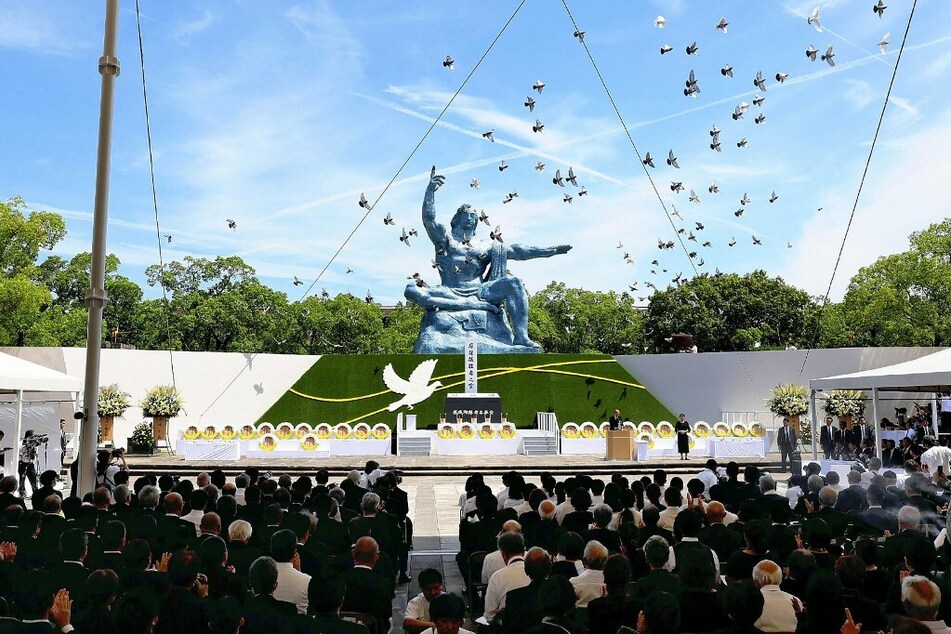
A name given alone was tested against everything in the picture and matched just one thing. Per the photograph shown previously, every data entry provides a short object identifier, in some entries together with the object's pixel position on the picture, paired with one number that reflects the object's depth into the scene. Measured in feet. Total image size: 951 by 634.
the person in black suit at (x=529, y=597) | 13.71
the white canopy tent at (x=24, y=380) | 38.86
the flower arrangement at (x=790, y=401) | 75.56
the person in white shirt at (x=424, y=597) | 14.82
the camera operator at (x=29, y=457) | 43.96
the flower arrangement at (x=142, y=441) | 77.92
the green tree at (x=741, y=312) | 180.14
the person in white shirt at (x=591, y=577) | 15.56
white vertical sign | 88.38
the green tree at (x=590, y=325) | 202.59
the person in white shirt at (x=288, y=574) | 16.62
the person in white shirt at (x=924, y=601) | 12.29
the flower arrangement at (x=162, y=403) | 77.97
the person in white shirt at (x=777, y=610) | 13.74
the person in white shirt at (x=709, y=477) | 35.35
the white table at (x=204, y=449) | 72.95
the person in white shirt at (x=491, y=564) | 18.83
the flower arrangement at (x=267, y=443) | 76.23
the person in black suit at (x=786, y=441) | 60.08
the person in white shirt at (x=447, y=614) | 12.10
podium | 71.51
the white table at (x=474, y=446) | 77.36
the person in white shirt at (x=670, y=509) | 25.13
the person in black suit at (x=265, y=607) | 11.33
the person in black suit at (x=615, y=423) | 73.88
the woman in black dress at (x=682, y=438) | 69.46
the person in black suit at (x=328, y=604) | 11.55
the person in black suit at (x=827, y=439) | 61.05
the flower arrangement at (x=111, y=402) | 77.41
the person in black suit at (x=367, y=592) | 15.87
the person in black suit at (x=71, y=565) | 14.24
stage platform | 64.75
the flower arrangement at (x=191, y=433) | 73.72
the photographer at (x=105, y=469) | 35.35
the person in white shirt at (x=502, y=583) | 16.81
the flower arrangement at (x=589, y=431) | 81.10
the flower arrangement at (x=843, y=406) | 74.69
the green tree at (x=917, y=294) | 120.98
